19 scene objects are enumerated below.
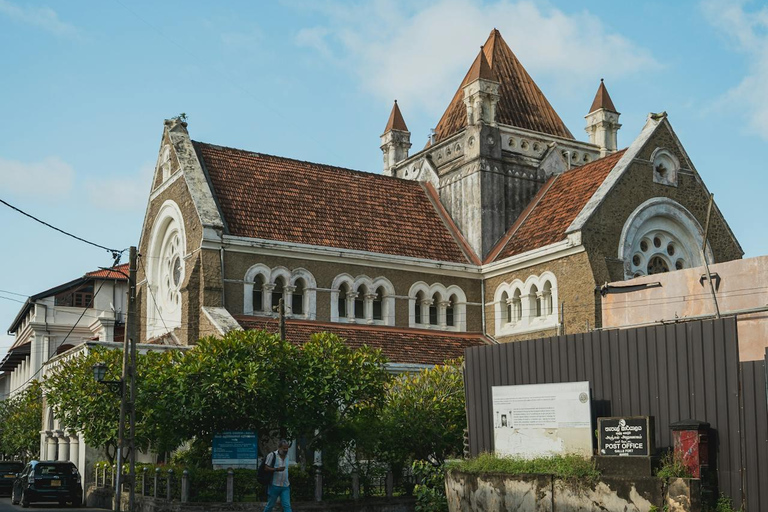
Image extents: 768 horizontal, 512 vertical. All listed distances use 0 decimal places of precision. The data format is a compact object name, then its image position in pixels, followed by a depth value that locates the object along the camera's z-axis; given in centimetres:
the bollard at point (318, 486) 2309
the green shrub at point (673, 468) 1658
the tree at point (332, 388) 2361
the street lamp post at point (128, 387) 2339
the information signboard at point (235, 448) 2341
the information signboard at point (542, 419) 1883
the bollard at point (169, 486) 2256
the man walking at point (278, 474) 1728
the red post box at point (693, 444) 1661
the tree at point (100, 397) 2448
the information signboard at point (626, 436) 1720
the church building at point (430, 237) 3200
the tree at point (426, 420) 2478
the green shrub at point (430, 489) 2245
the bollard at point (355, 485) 2356
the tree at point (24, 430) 4306
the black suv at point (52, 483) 2688
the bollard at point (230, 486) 2238
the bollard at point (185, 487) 2227
